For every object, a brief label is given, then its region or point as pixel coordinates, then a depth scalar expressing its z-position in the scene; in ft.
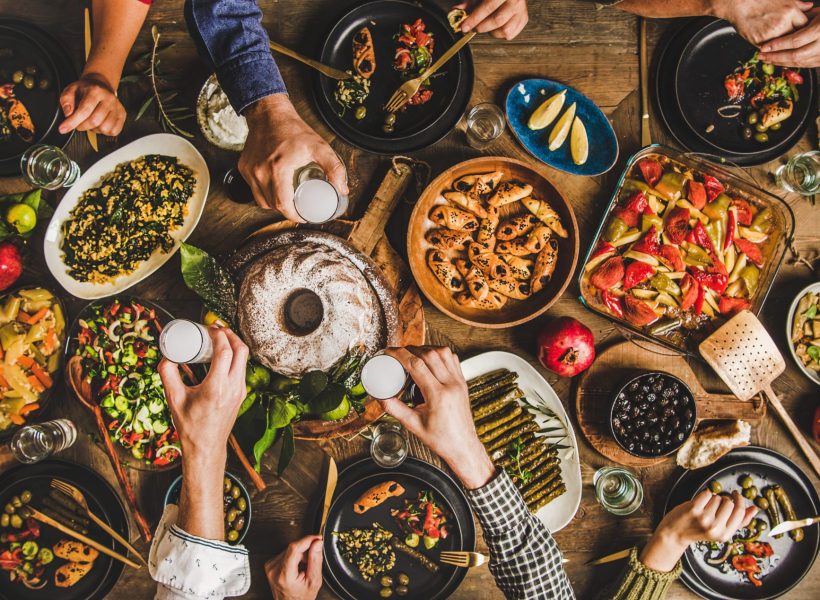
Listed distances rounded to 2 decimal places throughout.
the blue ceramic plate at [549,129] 7.33
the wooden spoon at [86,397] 6.81
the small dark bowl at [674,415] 6.89
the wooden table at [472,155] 7.25
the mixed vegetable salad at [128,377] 6.81
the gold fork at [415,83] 6.80
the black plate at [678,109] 7.27
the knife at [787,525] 7.35
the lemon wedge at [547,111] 7.21
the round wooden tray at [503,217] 6.86
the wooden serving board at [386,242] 7.00
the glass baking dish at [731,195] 7.09
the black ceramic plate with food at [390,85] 7.09
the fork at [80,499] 6.94
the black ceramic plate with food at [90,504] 6.98
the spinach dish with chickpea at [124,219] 6.89
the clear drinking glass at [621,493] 7.22
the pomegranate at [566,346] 6.91
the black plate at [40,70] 6.98
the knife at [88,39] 6.95
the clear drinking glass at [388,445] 7.07
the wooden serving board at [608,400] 7.34
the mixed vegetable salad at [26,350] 6.63
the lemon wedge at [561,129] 7.24
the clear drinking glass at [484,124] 7.26
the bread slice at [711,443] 7.27
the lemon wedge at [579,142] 7.25
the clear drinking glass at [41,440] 6.63
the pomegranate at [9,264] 6.82
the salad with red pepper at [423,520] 7.20
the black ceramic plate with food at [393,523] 7.17
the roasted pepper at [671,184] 7.15
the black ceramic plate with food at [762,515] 7.39
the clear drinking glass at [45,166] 6.72
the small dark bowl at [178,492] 6.90
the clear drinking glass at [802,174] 7.32
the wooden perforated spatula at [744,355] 7.07
